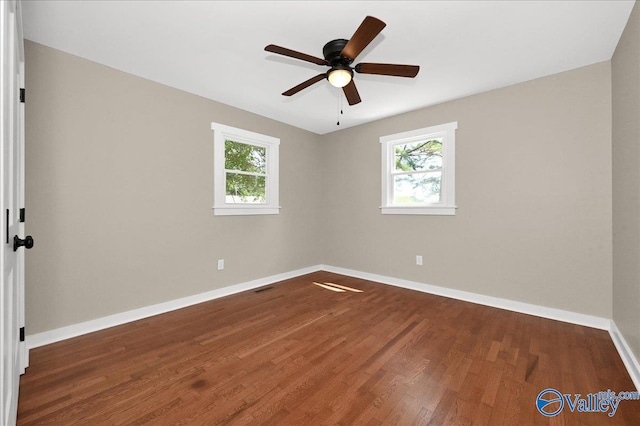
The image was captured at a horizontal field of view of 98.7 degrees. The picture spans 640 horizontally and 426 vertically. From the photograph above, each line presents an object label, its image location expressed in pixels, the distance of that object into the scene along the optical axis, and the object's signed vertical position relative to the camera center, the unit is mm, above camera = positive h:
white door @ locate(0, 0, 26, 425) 1036 -43
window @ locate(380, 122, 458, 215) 3643 +587
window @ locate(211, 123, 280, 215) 3635 +586
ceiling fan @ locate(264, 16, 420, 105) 1891 +1143
